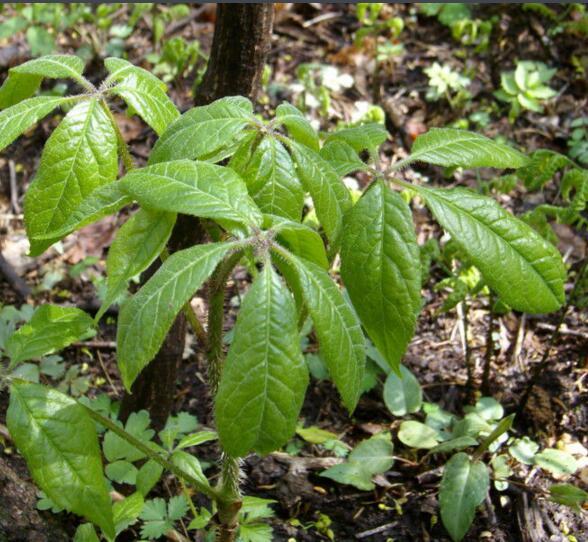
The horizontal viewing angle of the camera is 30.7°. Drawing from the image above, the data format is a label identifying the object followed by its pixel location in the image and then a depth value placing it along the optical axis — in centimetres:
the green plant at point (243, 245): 43
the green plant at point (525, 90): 113
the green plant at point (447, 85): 116
